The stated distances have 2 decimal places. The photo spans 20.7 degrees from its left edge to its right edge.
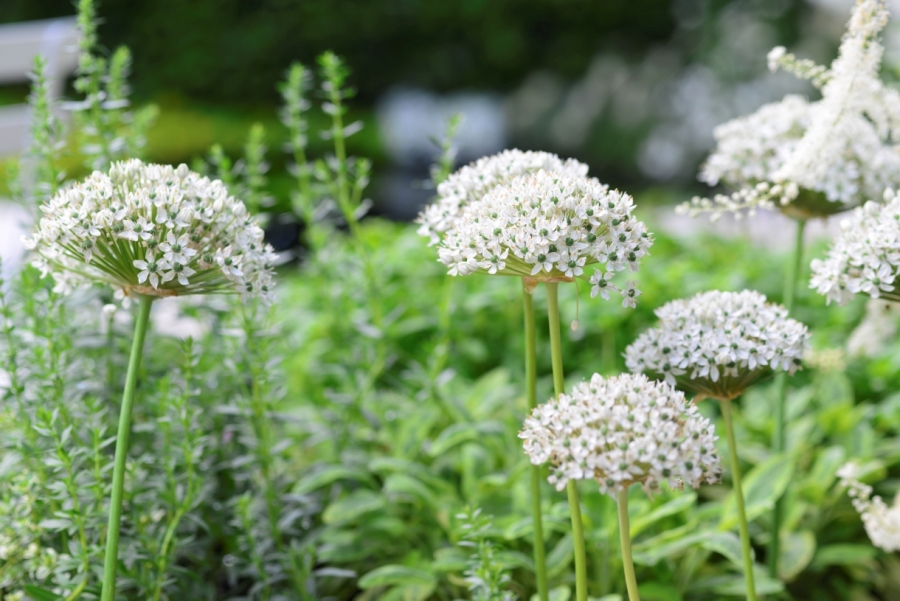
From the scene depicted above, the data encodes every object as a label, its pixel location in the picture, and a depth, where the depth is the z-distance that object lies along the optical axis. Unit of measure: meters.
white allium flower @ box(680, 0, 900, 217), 0.93
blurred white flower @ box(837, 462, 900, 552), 0.96
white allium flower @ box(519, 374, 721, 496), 0.84
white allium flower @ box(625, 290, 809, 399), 0.89
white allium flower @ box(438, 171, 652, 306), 0.87
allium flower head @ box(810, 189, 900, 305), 0.90
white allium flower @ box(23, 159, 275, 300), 0.87
